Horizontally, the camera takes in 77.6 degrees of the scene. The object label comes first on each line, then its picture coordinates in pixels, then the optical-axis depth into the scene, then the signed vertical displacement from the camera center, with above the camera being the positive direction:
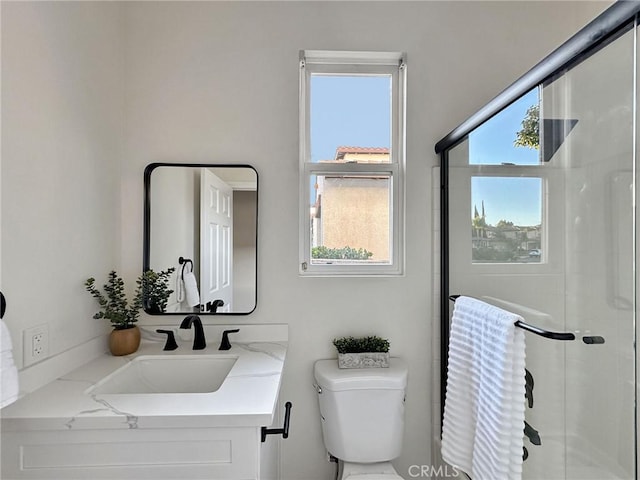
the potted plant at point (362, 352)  1.67 -0.46
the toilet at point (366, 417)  1.59 -0.70
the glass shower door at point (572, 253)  1.06 -0.03
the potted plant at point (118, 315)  1.56 -0.29
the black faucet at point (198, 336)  1.61 -0.39
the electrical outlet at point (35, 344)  1.18 -0.32
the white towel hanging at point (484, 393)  1.12 -0.46
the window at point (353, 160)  1.84 +0.39
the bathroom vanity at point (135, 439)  1.01 -0.51
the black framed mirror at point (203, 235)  1.74 +0.03
